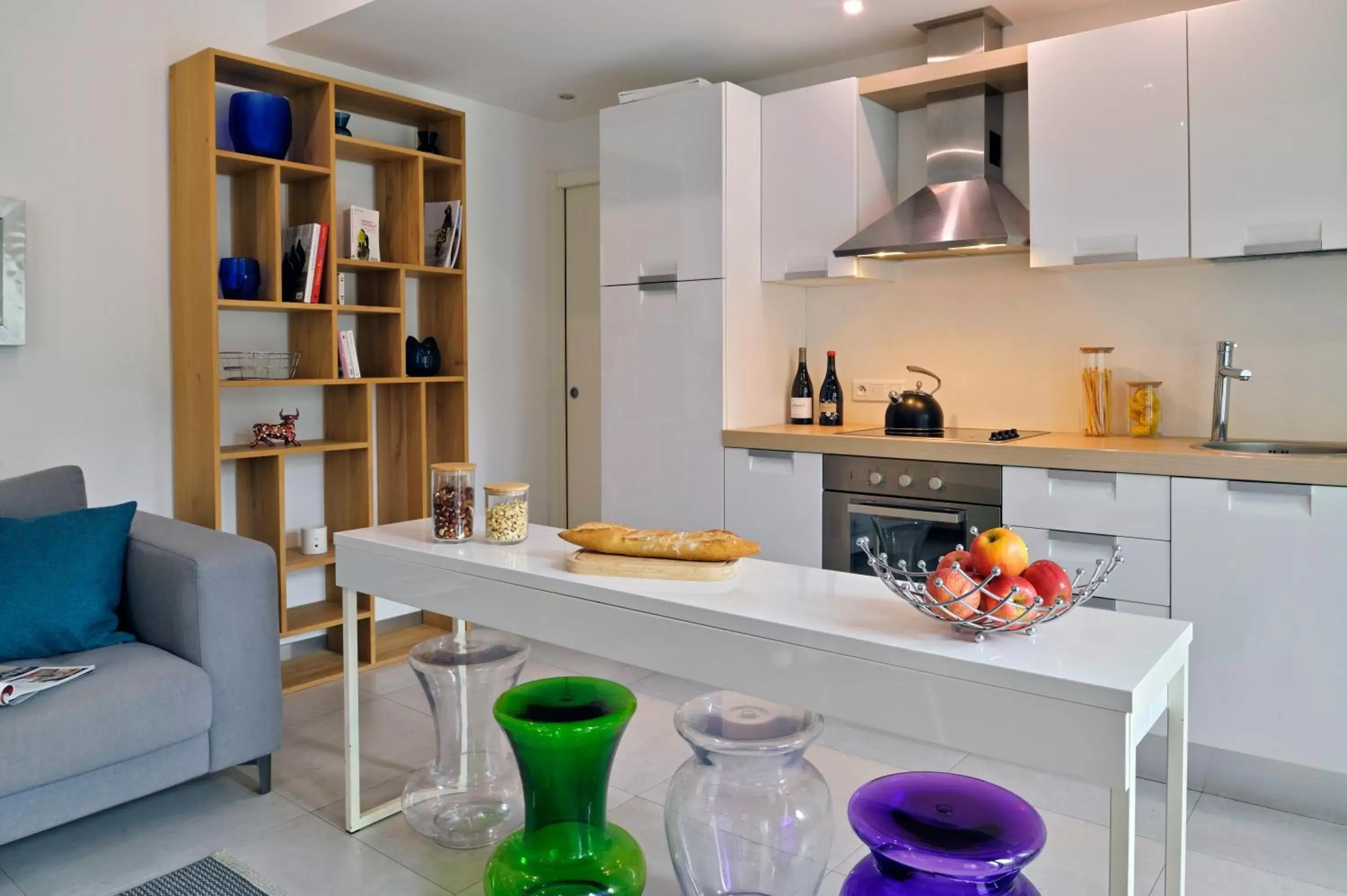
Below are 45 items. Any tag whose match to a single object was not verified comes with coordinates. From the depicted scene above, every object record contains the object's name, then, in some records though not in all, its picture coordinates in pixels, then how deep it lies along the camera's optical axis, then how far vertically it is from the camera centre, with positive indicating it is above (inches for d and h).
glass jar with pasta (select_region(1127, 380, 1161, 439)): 125.3 -2.0
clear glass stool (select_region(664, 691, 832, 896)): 72.6 -30.6
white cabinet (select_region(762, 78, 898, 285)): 140.5 +32.0
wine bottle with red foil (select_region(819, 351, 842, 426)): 151.3 -0.7
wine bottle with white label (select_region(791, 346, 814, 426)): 153.6 -0.5
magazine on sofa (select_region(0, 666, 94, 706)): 84.0 -24.7
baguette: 74.4 -11.3
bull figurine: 143.6 -4.8
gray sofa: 86.0 -27.5
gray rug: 87.1 -43.3
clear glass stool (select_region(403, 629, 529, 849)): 96.5 -35.6
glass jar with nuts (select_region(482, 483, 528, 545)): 89.0 -10.5
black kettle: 135.4 -2.9
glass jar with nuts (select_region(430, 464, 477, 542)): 88.9 -9.4
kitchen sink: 115.3 -6.6
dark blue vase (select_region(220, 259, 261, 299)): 136.8 +16.8
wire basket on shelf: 139.6 +4.9
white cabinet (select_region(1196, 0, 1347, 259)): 105.0 +29.1
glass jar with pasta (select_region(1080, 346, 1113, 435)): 128.8 +0.1
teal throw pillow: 95.1 -18.1
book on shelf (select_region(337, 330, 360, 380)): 148.9 +6.6
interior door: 191.9 +7.8
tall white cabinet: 144.4 +13.5
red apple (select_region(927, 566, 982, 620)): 56.4 -11.4
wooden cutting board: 74.2 -13.1
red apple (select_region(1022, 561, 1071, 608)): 56.6 -10.9
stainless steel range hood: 128.1 +28.0
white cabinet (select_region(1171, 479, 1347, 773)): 98.2 -23.0
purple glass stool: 57.1 -26.7
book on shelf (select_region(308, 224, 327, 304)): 143.3 +18.8
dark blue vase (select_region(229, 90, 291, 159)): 136.6 +38.5
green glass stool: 78.7 -33.4
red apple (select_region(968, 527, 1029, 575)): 56.8 -9.1
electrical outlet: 151.0 +0.9
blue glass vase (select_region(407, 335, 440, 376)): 162.9 +6.7
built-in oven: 120.6 -14.3
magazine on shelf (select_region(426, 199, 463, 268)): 164.4 +27.6
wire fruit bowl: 55.3 -12.1
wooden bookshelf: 134.7 +12.1
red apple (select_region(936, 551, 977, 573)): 59.1 -10.1
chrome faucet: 116.9 -0.3
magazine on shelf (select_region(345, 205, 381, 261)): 151.8 +25.5
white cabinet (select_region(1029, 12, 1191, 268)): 114.7 +30.0
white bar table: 51.4 -15.9
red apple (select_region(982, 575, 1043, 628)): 55.2 -11.8
